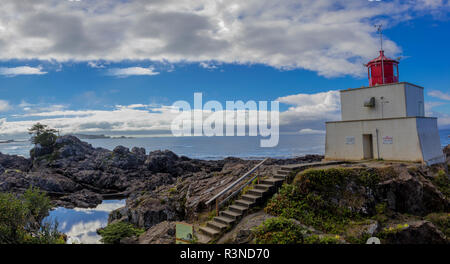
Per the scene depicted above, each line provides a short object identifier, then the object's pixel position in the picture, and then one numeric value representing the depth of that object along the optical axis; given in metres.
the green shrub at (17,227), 8.63
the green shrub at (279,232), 7.46
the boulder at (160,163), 42.03
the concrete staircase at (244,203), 9.39
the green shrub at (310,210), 9.18
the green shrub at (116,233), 9.64
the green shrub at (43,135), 51.67
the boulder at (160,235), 9.34
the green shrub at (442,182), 12.73
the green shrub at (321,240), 7.40
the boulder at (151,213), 14.38
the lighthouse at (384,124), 14.48
